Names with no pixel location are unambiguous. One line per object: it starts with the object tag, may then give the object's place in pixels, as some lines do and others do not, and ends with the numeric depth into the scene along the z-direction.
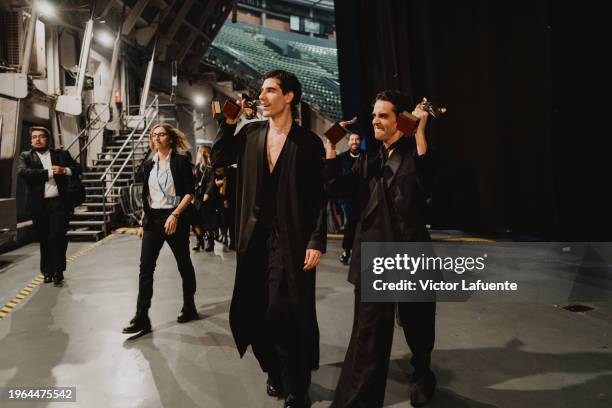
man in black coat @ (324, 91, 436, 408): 2.12
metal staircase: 9.41
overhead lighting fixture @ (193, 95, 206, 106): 21.34
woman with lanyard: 3.59
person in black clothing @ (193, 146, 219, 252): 7.17
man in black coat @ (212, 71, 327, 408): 2.29
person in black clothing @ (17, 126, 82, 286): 5.14
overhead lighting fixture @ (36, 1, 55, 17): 9.03
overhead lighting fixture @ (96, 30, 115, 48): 13.71
